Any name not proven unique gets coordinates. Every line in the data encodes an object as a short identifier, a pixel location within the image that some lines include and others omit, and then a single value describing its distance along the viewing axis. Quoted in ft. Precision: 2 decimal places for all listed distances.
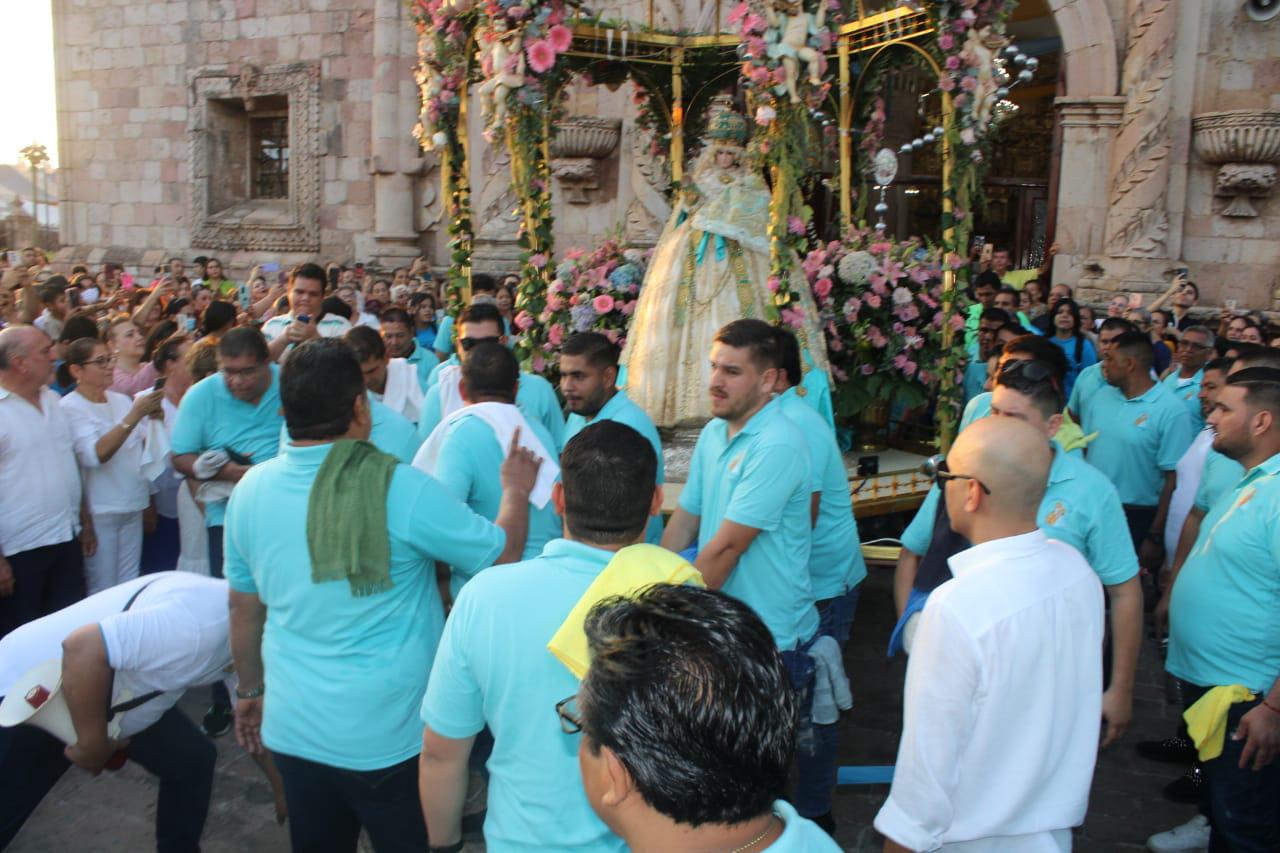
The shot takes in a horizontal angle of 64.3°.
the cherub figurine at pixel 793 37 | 19.25
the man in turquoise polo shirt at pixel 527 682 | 6.81
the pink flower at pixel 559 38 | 20.65
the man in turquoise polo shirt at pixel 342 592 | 8.63
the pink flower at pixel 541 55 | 20.54
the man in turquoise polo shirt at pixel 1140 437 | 18.78
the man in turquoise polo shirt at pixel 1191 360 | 20.85
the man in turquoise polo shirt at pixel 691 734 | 4.25
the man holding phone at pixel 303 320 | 19.13
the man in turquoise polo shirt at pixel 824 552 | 12.35
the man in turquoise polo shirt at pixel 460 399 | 16.15
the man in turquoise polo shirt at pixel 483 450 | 11.28
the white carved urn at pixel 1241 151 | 32.30
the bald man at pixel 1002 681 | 7.14
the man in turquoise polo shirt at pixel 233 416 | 14.62
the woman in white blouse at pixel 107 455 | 16.46
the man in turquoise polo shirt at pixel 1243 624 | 10.47
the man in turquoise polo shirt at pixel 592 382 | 13.61
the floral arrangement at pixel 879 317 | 22.12
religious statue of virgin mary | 21.01
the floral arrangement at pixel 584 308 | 23.15
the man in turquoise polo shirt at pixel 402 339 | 21.44
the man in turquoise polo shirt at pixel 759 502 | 10.89
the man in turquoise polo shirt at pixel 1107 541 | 10.25
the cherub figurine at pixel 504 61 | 20.62
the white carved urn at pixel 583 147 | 37.81
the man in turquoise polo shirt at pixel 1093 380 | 20.67
